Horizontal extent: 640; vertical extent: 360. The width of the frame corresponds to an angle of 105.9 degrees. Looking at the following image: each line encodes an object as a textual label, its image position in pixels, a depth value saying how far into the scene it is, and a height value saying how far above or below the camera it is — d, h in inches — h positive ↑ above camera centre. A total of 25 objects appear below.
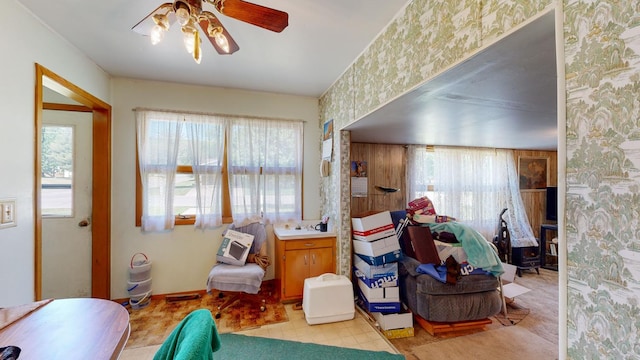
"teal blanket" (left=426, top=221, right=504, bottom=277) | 93.6 -27.7
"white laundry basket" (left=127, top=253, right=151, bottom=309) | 104.2 -45.6
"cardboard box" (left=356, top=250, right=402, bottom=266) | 95.2 -31.3
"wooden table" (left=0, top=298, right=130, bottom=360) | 32.3 -23.0
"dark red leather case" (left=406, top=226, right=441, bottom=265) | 98.4 -27.0
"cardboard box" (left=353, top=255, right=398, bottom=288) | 94.6 -37.6
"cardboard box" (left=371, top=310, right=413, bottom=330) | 90.7 -53.1
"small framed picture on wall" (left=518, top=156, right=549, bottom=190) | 174.1 +6.1
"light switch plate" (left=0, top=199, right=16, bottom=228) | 56.6 -8.0
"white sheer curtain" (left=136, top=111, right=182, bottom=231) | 109.3 +7.2
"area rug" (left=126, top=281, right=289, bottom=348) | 86.7 -55.3
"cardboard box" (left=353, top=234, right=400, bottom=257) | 96.1 -26.7
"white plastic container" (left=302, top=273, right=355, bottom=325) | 92.2 -46.8
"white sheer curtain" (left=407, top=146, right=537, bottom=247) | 151.6 -3.2
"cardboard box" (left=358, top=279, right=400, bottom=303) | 93.3 -44.4
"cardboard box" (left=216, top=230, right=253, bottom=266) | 108.6 -31.3
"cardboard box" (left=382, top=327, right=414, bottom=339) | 88.7 -56.5
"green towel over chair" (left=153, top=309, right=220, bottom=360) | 26.9 -19.6
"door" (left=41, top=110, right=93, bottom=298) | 103.1 -12.1
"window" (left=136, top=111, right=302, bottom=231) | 110.7 +5.1
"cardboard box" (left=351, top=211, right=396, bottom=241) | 98.6 -19.3
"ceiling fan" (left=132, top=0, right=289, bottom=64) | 47.4 +33.8
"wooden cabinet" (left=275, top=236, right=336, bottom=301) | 105.9 -36.5
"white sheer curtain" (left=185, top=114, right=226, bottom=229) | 114.5 +8.1
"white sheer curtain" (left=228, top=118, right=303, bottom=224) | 119.7 +5.5
